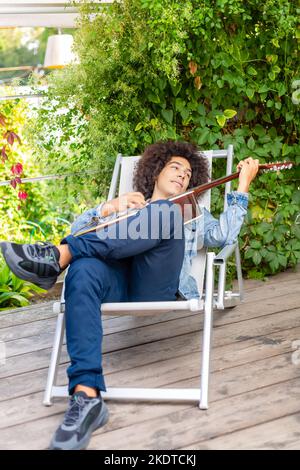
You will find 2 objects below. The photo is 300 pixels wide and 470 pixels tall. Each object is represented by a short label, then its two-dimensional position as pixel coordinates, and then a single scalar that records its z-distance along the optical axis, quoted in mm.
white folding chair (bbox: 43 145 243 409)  2750
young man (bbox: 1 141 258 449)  2627
